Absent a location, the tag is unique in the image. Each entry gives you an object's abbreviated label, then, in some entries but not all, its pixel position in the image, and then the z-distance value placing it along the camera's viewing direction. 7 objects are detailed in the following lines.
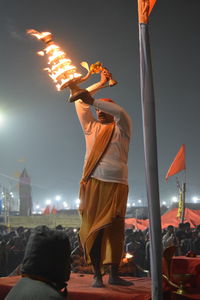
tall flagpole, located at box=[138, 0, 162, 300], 2.86
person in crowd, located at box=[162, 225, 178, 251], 8.21
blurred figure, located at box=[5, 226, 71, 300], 2.10
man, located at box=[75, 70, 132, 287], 4.00
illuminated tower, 44.26
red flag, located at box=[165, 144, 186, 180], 12.80
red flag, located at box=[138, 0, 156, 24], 3.32
